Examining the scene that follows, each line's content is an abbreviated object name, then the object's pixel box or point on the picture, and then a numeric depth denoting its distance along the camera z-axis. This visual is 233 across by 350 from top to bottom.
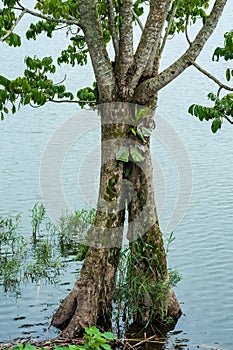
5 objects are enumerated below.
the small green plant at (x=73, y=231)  18.20
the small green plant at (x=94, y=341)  9.90
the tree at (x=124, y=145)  12.43
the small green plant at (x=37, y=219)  19.02
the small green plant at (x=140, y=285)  13.06
